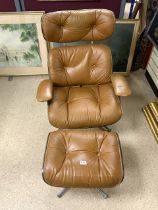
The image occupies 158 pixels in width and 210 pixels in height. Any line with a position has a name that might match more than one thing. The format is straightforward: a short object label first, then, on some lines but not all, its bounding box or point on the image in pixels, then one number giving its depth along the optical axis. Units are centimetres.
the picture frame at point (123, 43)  201
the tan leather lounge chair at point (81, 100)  124
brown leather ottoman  122
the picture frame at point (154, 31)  169
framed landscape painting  196
